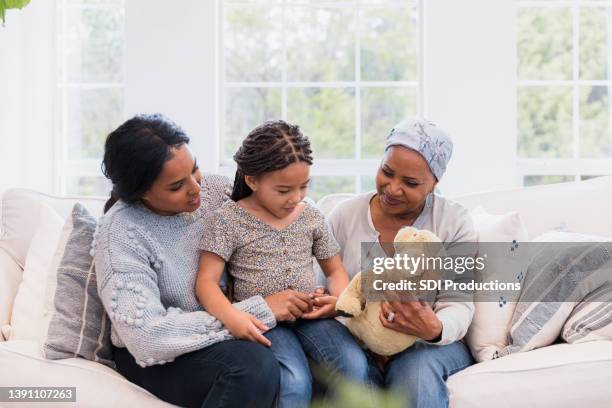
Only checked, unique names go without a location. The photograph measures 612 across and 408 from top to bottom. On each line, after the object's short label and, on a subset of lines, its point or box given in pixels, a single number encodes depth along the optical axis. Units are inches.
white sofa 77.5
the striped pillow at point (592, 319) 84.0
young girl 81.6
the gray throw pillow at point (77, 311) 83.0
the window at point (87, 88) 151.7
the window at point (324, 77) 146.9
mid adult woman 74.9
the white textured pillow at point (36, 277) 94.1
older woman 79.3
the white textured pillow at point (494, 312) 88.0
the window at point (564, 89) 145.8
